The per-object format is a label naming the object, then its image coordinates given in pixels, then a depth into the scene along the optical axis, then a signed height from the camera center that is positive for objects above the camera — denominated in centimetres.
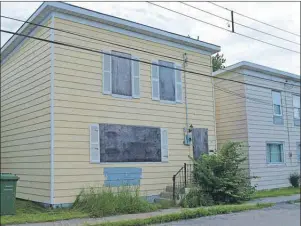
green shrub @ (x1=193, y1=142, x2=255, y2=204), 1406 -70
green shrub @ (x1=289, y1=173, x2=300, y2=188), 2123 -130
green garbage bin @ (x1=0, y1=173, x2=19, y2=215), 1095 -97
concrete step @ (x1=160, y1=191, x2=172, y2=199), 1410 -136
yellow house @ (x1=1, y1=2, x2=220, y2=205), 1252 +205
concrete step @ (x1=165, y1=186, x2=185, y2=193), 1424 -119
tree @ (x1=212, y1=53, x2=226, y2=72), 3402 +900
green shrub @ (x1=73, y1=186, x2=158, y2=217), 1133 -135
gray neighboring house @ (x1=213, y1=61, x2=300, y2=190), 1966 +213
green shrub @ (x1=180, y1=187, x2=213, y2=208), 1335 -147
